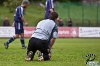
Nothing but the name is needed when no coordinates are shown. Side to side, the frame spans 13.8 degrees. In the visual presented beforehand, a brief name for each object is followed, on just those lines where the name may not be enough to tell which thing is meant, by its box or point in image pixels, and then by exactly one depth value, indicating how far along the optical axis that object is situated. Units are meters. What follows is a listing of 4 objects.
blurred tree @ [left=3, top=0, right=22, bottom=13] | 53.18
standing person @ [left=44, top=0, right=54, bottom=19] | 16.94
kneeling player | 11.98
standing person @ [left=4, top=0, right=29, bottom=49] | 18.20
